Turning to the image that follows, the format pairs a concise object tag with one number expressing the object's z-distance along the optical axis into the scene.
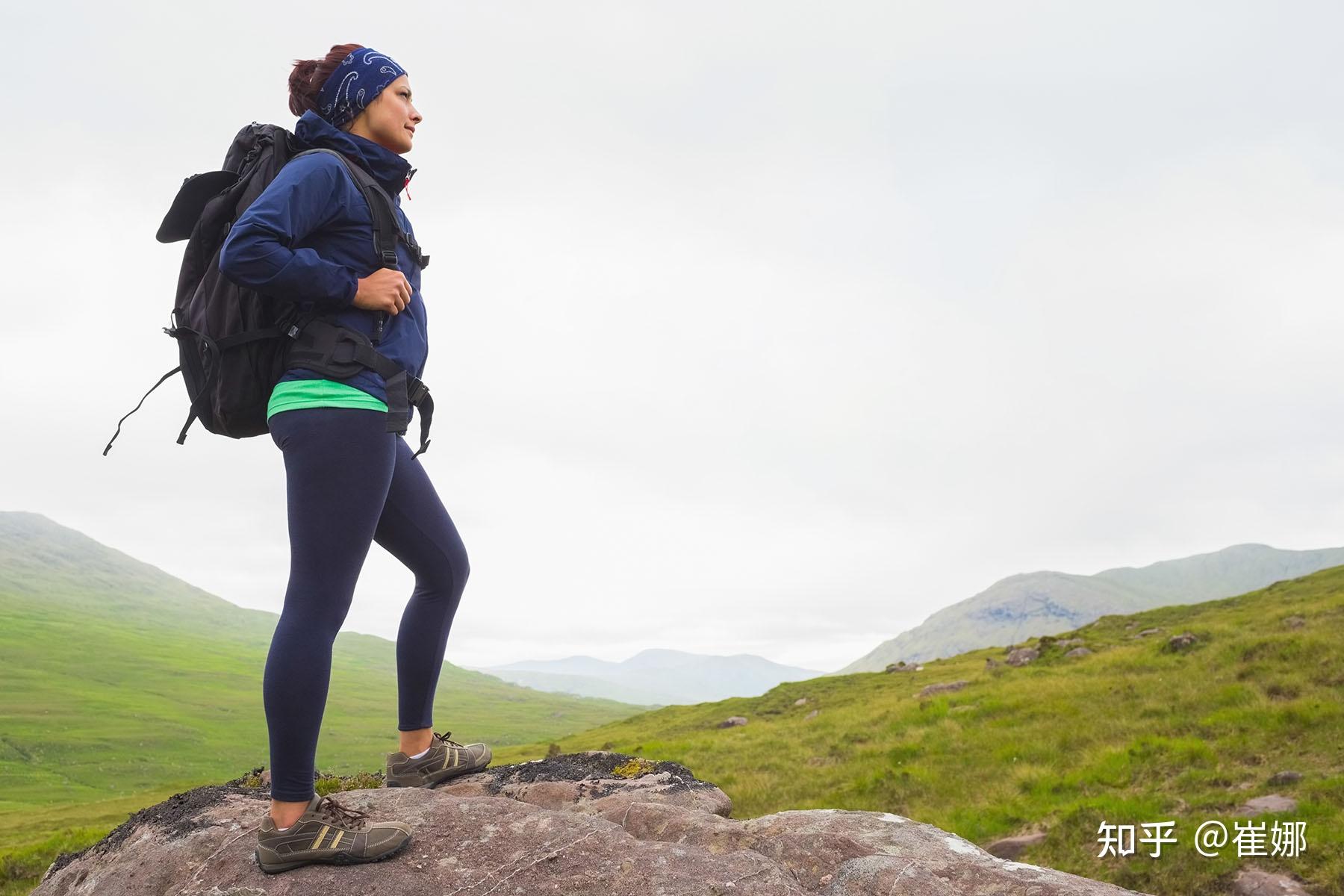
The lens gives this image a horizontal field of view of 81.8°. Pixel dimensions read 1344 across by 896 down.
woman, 3.74
